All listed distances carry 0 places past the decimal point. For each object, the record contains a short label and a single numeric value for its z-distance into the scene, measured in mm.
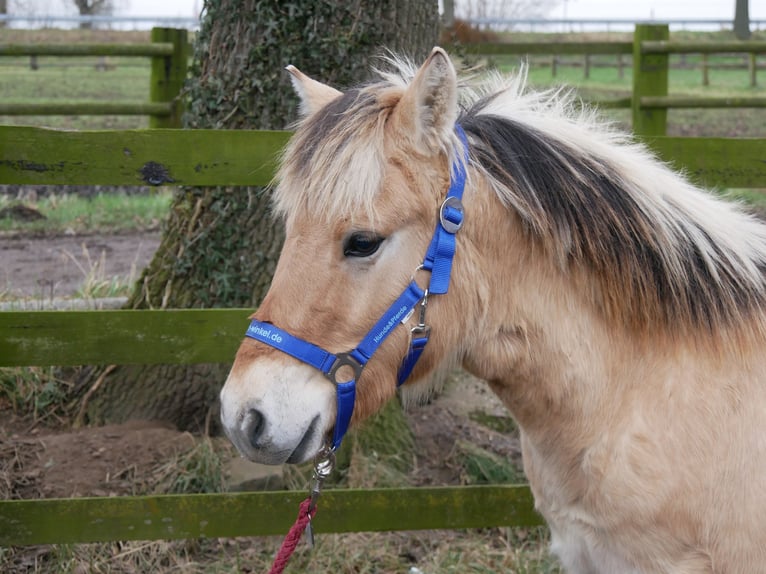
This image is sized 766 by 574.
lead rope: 2504
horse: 2209
